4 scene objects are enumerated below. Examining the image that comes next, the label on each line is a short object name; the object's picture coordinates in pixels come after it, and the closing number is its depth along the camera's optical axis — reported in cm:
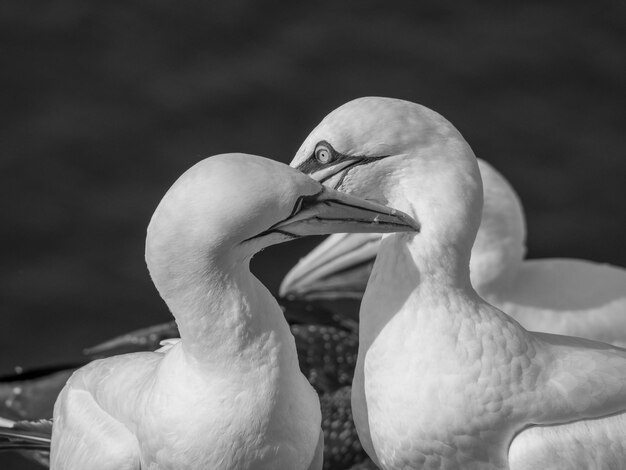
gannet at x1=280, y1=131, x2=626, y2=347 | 1366
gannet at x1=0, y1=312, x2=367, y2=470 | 1398
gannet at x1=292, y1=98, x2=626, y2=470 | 971
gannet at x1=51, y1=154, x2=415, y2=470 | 905
